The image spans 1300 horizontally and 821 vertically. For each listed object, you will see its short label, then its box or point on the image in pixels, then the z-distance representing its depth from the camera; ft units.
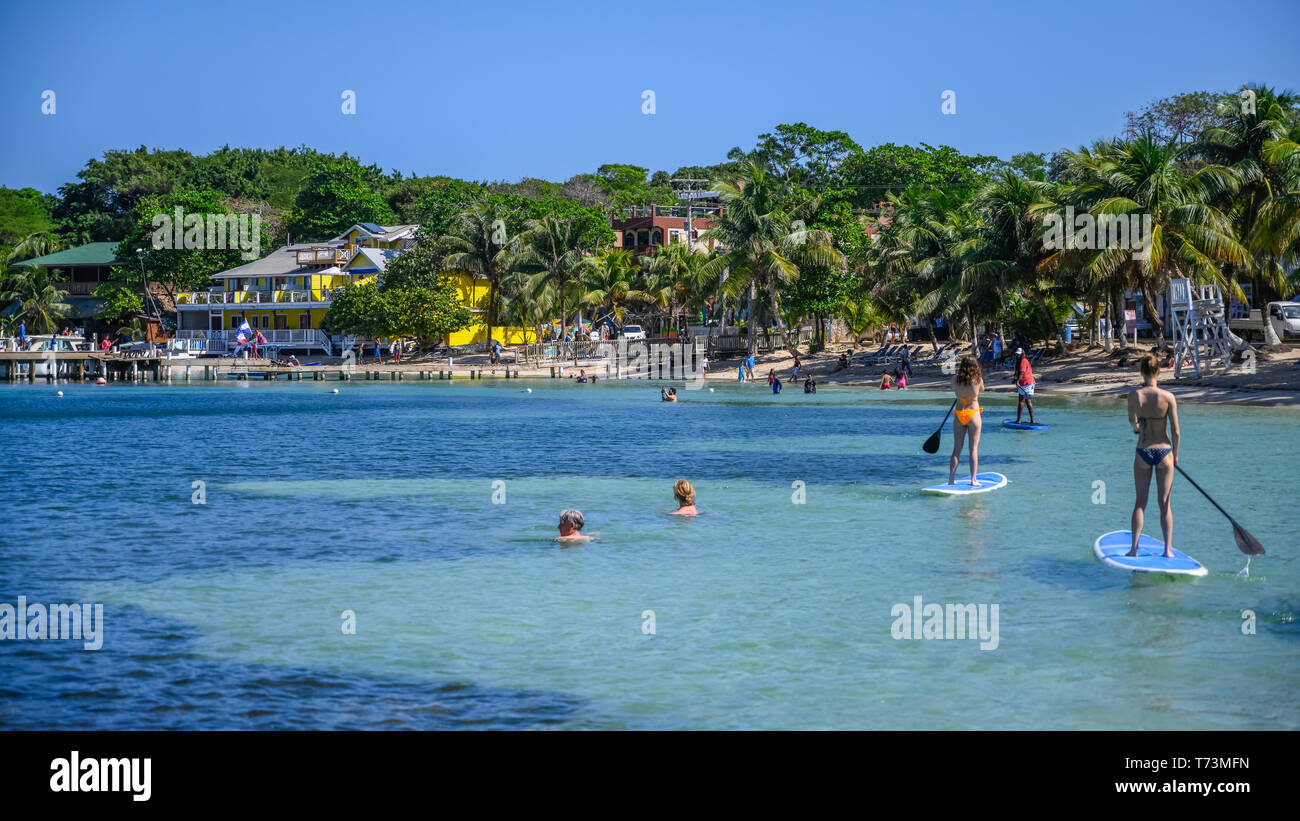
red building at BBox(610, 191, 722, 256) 310.86
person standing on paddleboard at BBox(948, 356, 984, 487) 55.52
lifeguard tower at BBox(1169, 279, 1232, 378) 134.00
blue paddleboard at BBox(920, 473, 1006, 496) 61.00
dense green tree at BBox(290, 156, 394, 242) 331.36
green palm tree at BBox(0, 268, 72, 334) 283.59
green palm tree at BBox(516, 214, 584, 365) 246.88
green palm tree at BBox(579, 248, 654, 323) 252.83
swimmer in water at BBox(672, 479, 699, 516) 56.65
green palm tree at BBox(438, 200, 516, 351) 253.03
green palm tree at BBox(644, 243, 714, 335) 240.94
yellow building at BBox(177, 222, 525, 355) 276.41
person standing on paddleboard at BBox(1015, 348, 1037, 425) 96.07
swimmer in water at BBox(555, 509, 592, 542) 50.50
